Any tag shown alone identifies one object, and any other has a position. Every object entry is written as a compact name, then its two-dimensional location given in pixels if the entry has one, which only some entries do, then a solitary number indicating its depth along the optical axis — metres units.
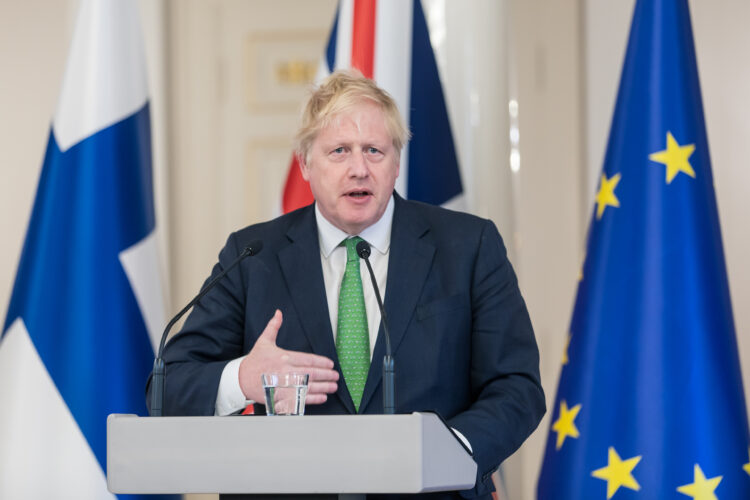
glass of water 3.97
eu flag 4.91
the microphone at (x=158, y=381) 4.09
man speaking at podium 4.29
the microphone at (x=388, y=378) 3.96
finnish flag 5.14
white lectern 3.83
